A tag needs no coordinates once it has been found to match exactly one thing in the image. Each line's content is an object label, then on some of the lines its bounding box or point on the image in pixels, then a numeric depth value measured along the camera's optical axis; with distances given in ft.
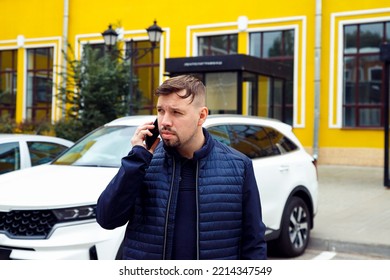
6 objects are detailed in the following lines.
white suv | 16.05
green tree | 50.67
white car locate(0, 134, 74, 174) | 24.91
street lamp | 48.24
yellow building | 54.49
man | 8.29
